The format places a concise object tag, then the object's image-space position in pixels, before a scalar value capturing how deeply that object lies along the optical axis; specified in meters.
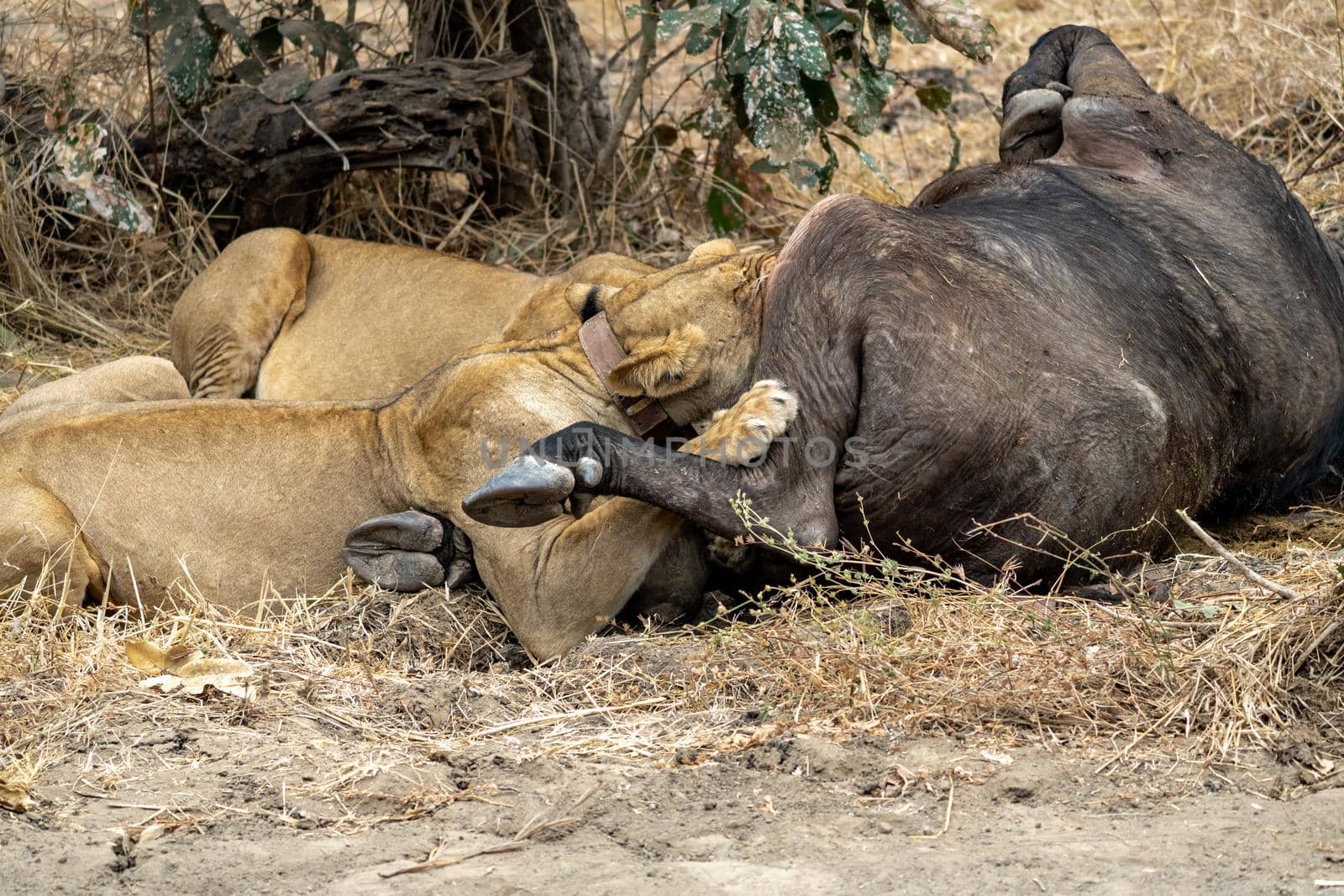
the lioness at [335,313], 12.64
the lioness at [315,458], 9.52
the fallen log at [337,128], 14.12
